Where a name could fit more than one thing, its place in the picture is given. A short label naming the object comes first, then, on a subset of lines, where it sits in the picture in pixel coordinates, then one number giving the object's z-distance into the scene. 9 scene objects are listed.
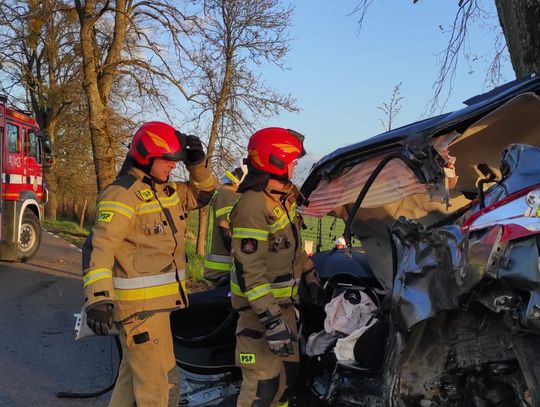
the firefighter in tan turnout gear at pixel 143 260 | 3.18
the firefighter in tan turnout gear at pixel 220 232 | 4.72
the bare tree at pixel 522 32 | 4.92
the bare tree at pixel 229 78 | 12.17
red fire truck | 11.05
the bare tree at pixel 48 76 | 24.47
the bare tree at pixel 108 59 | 12.88
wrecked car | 2.06
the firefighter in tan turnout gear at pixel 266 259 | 3.28
